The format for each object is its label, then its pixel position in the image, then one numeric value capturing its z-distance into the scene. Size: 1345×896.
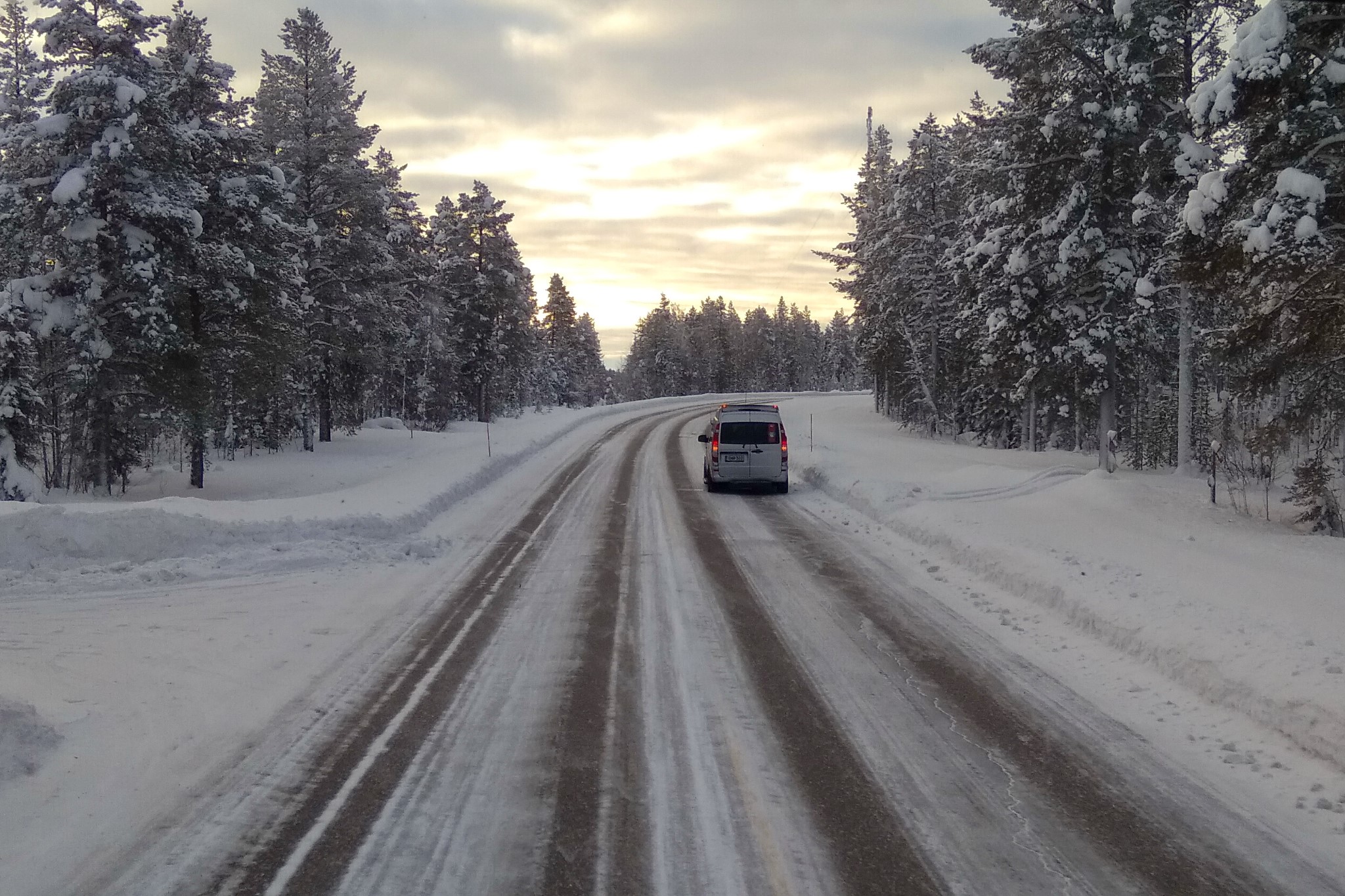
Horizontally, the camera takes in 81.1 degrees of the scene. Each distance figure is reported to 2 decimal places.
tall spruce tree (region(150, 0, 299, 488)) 16.98
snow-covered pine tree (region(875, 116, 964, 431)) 33.56
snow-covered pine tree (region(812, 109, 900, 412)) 36.59
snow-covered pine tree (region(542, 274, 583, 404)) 79.12
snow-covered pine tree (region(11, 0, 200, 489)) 15.51
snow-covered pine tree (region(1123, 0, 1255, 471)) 15.83
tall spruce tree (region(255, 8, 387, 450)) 24.80
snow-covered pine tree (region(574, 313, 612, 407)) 89.81
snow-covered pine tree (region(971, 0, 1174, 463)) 16.98
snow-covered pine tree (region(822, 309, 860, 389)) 116.31
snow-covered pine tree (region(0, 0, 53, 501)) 14.85
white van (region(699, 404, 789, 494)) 18.16
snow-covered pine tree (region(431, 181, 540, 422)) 40.94
